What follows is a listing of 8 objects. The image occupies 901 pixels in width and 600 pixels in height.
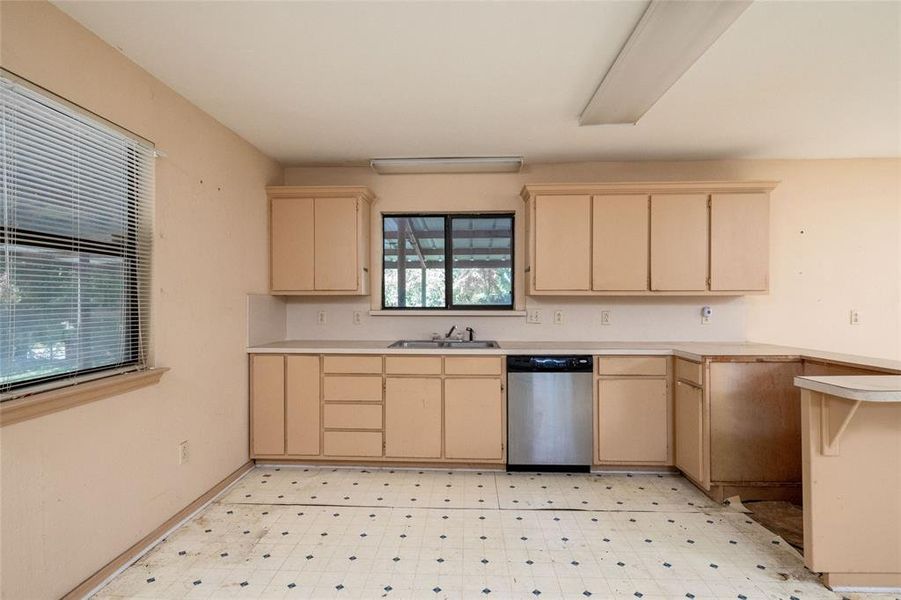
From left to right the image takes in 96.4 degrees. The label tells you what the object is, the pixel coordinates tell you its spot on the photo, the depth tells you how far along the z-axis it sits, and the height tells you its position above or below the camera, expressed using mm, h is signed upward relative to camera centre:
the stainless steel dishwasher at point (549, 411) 2912 -799
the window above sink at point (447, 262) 3588 +350
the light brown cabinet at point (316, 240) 3256 +494
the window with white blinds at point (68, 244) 1458 +239
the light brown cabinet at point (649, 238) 3080 +488
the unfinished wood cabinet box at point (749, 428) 2525 -805
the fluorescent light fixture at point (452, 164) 3207 +1106
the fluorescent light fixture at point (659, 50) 1539 +1113
